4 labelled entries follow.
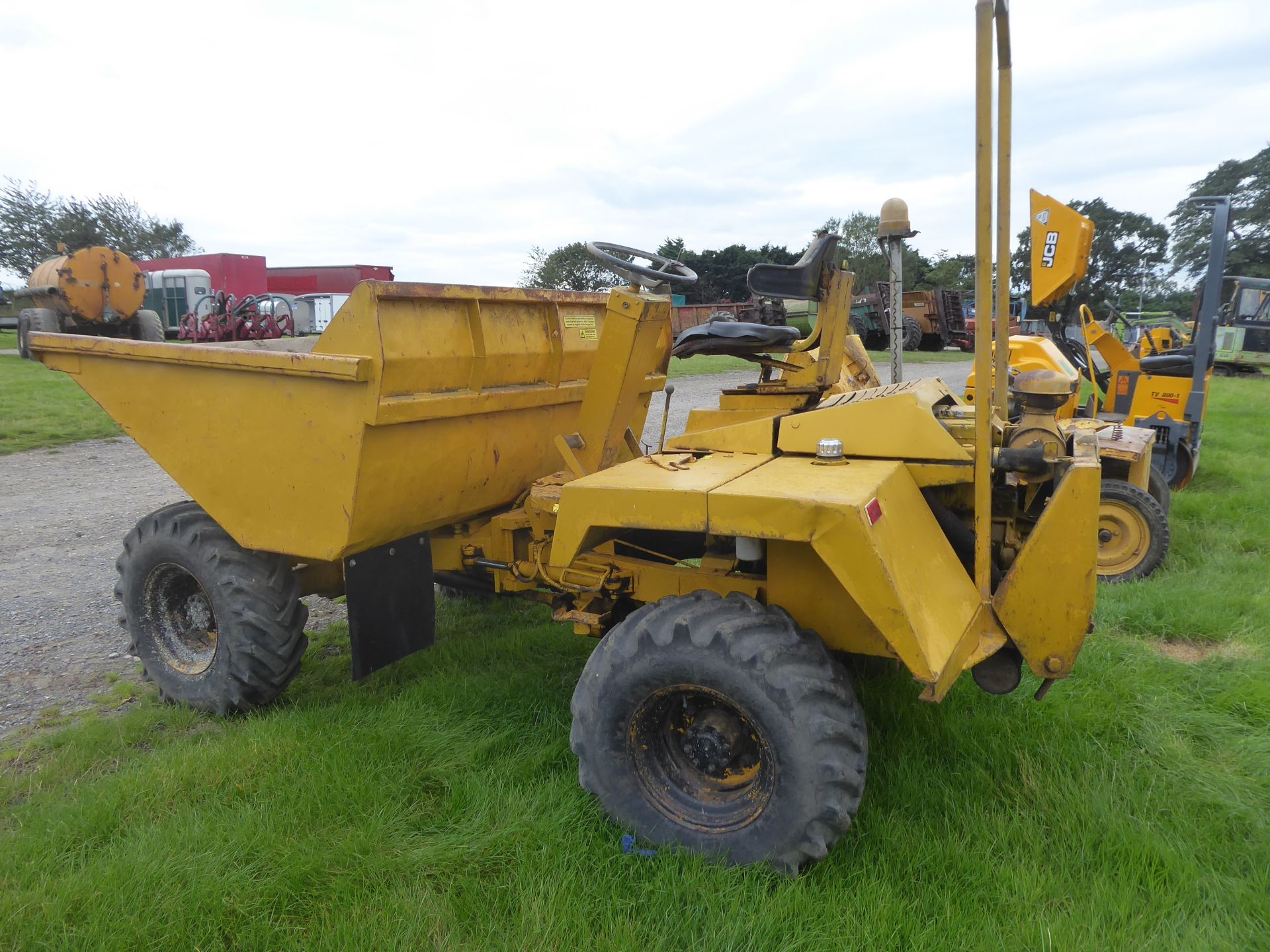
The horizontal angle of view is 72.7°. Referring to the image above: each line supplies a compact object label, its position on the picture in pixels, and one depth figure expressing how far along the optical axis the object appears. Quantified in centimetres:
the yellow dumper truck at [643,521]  257
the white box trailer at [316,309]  2119
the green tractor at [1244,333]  2216
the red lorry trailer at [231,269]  2753
